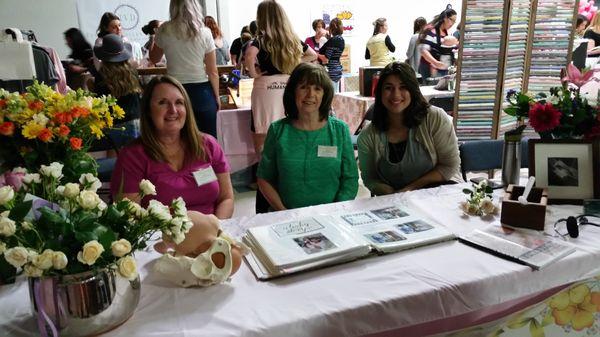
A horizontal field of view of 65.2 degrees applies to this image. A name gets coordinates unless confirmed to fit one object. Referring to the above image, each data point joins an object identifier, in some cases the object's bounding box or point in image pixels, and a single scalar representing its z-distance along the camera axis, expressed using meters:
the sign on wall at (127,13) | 6.65
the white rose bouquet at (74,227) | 0.83
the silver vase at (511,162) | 1.77
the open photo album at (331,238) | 1.22
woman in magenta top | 1.81
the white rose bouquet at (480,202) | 1.60
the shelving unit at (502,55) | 3.31
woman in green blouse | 2.15
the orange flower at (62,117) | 1.26
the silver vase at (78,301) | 0.89
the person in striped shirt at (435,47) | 5.76
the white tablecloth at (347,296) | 1.01
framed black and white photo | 1.66
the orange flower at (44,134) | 1.23
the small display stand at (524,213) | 1.43
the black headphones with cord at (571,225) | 1.40
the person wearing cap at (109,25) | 4.18
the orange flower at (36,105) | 1.26
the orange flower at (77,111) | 1.28
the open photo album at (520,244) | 1.25
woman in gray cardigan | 2.15
